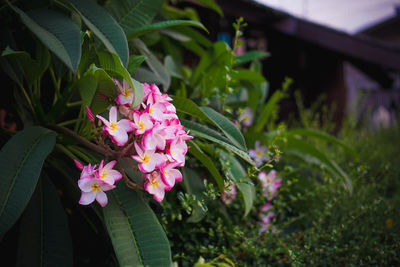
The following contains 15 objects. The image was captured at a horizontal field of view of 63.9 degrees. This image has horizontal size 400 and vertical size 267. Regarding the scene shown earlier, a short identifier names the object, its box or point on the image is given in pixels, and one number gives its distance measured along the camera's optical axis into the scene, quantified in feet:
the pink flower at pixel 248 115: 4.98
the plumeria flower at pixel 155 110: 2.26
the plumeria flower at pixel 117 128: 2.17
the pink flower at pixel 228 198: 3.83
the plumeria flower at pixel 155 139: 2.15
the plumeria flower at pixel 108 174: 2.19
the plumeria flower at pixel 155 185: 2.26
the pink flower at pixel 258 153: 4.32
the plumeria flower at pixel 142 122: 2.19
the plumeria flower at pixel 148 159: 2.15
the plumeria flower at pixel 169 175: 2.24
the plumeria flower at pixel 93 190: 2.19
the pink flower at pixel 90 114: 2.28
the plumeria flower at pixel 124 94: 2.37
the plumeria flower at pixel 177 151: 2.25
